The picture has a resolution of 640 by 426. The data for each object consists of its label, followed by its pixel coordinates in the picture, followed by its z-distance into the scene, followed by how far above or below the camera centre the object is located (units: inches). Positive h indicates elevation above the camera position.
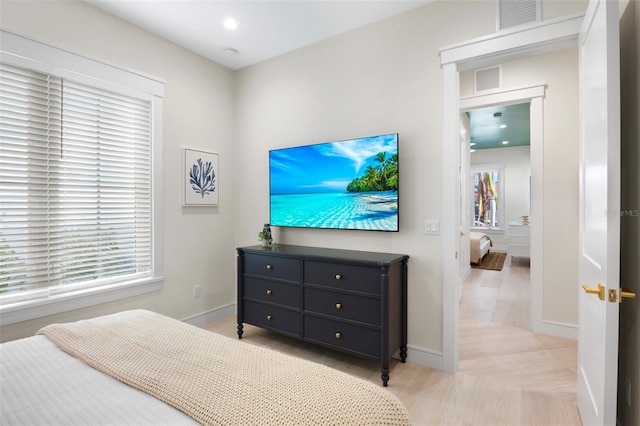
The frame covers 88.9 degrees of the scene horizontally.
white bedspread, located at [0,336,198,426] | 38.5 -24.0
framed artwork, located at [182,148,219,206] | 129.2 +14.9
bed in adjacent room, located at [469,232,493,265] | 255.1 -26.9
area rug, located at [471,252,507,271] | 252.2 -40.4
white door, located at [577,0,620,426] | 53.7 +0.9
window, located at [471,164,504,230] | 340.8 +18.1
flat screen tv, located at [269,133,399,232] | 106.0 +10.5
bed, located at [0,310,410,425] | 38.9 -23.6
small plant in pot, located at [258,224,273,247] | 128.3 -9.5
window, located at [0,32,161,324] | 86.7 +8.8
